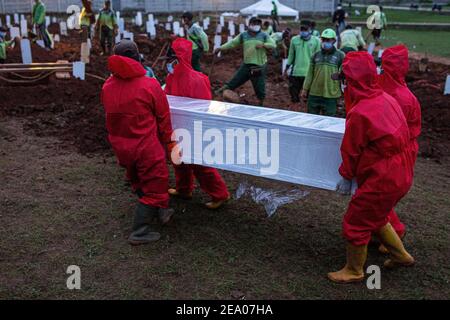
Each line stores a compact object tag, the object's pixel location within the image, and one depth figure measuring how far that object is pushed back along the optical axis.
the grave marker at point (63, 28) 21.50
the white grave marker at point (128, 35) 15.28
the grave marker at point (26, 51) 11.51
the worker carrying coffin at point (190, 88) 5.12
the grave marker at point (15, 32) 15.64
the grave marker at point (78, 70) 10.42
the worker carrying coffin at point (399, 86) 4.32
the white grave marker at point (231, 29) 20.98
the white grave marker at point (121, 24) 19.94
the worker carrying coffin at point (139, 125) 4.25
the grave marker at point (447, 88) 10.22
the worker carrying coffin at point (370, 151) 3.58
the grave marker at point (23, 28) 18.48
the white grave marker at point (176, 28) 20.81
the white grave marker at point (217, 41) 14.46
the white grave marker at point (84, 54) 12.77
